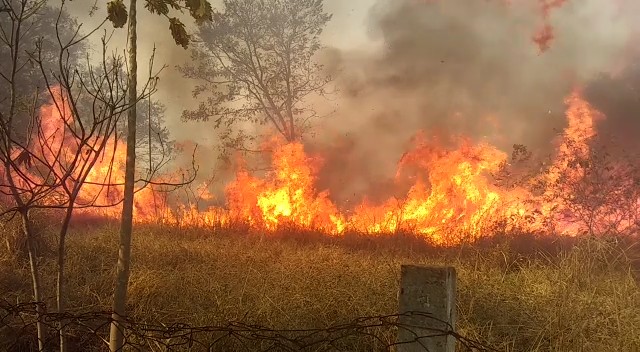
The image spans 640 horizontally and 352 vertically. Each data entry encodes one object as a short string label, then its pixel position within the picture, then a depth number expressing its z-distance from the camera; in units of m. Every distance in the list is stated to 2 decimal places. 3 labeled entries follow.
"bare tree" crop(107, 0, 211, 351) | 3.97
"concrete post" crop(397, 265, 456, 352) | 1.71
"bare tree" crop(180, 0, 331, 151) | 18.55
